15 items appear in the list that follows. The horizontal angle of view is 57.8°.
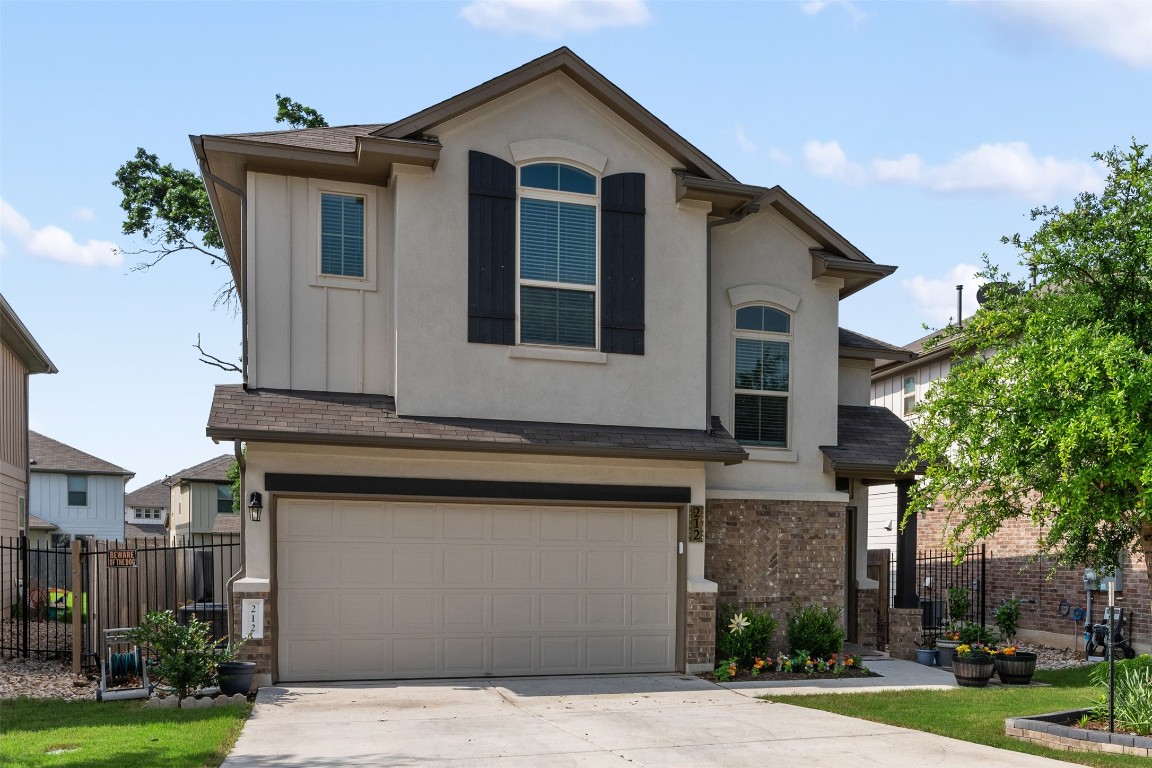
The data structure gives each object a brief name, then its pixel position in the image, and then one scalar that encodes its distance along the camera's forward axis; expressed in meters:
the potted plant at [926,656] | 15.42
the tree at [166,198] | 28.09
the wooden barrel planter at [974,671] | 13.26
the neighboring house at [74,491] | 42.44
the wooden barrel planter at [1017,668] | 13.52
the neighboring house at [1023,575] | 16.50
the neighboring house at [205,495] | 43.59
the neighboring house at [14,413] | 21.58
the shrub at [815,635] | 14.41
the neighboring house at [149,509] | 57.19
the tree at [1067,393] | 9.42
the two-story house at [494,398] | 12.57
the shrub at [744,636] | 13.99
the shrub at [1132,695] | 9.60
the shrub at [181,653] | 10.91
